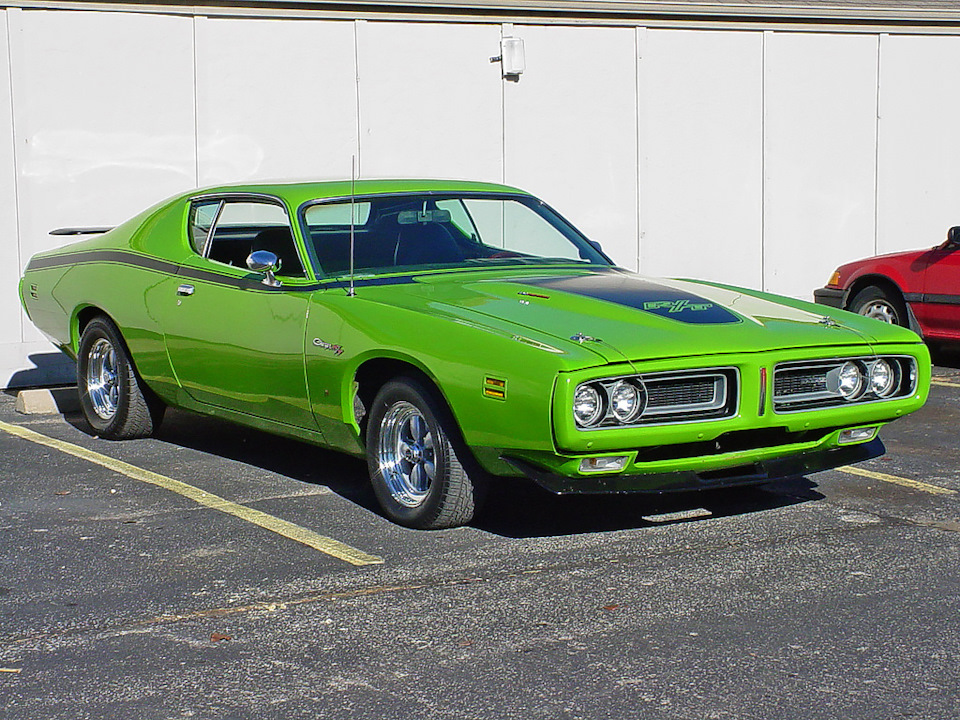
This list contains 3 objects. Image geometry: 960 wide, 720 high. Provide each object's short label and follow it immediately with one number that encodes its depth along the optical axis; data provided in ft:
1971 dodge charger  17.51
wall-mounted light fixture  40.63
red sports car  35.53
